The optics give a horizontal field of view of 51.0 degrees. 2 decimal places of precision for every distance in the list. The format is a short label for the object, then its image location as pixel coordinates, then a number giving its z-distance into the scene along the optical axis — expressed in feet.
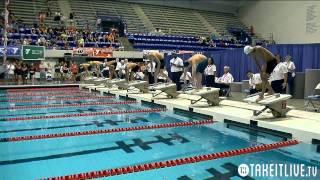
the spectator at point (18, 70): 52.85
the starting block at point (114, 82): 40.18
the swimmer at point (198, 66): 27.99
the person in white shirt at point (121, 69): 49.26
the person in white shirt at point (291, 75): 32.45
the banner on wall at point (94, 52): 58.85
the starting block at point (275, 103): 18.38
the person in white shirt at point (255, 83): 29.13
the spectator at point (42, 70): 58.29
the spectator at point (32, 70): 56.34
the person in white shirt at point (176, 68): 35.42
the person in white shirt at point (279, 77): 23.68
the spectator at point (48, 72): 58.59
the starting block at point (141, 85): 35.47
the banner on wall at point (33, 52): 52.70
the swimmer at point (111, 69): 45.57
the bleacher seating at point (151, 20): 68.95
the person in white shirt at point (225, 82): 34.45
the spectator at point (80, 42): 59.88
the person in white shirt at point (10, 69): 53.76
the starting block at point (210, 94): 24.21
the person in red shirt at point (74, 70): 59.21
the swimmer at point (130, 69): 37.24
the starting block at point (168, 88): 29.46
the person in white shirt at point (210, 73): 35.70
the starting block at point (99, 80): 46.18
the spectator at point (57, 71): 59.52
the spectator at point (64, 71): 58.23
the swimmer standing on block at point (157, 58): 30.08
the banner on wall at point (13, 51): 51.62
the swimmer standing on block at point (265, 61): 18.74
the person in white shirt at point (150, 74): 42.02
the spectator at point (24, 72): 52.85
